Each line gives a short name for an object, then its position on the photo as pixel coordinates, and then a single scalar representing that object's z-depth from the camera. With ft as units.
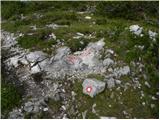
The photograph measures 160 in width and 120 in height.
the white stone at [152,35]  18.32
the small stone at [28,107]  15.37
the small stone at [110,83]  15.93
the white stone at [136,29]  18.47
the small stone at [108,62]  17.12
